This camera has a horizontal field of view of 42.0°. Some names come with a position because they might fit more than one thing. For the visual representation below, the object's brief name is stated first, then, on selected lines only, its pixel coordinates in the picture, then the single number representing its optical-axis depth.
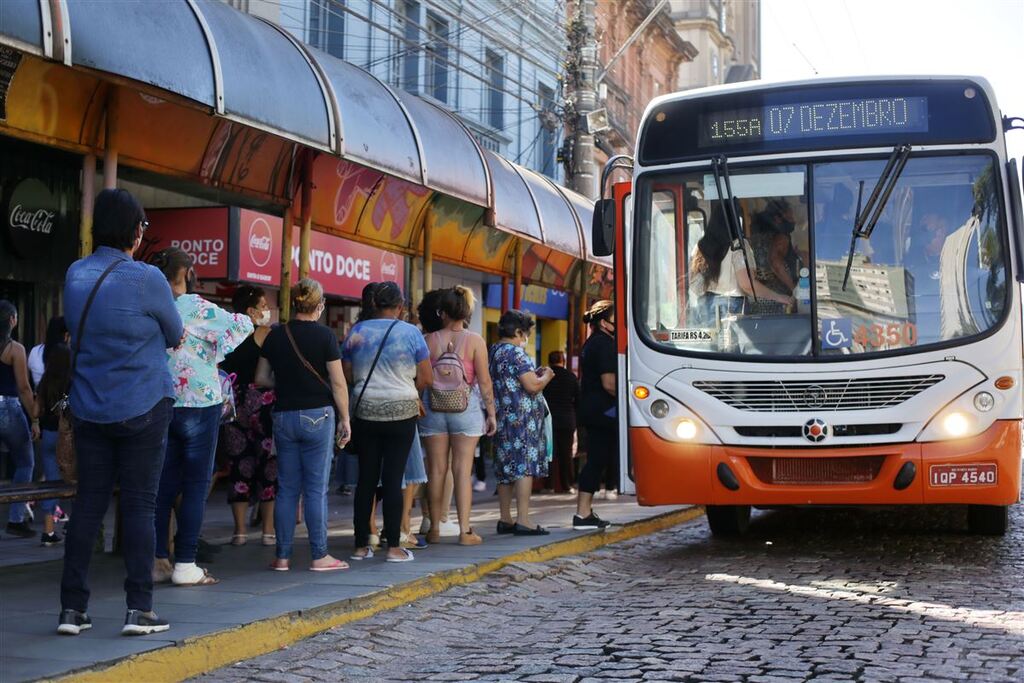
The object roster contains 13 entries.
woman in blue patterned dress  9.63
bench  6.67
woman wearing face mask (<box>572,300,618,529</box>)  10.39
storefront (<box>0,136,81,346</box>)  12.49
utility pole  19.03
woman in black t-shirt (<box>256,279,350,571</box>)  7.61
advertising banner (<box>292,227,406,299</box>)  16.95
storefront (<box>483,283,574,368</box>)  24.64
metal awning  7.54
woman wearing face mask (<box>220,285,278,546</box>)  8.77
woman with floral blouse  7.03
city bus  8.45
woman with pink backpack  8.97
